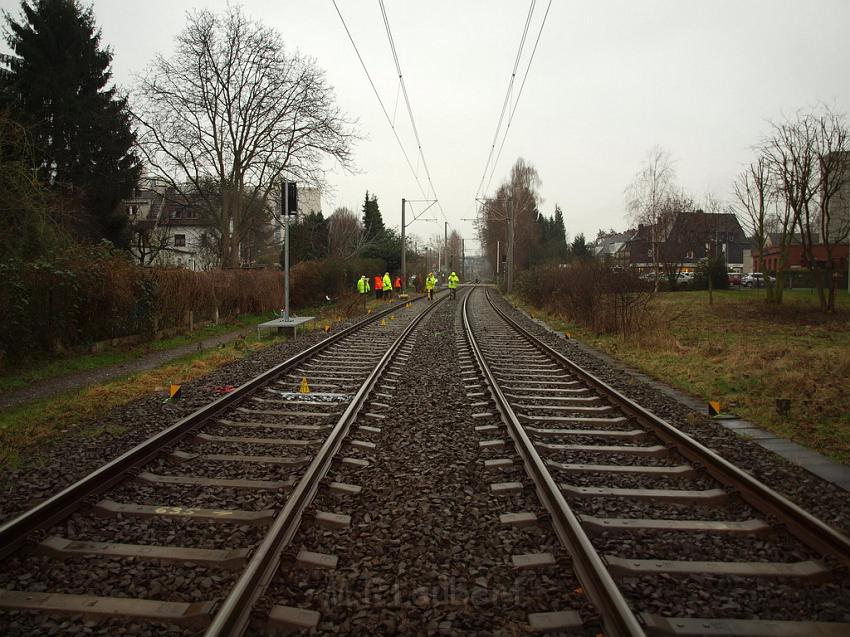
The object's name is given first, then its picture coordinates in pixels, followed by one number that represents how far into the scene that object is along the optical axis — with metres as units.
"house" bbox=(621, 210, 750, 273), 41.78
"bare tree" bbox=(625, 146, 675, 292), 41.03
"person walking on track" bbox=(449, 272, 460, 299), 31.81
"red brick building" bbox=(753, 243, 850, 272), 40.00
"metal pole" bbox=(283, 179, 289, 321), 14.46
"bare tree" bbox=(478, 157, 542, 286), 68.38
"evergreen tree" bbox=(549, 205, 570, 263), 98.21
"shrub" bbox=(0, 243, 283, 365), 10.41
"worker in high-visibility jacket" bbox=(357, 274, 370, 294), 28.29
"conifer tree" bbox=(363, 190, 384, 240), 62.06
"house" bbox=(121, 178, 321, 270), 30.25
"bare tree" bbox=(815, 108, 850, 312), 21.33
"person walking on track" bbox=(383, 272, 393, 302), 34.16
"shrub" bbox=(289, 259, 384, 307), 26.20
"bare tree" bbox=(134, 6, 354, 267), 28.64
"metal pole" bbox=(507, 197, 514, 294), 43.88
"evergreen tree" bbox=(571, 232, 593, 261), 67.25
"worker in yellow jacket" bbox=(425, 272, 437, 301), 33.03
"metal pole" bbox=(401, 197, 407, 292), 41.47
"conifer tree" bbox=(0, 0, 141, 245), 23.88
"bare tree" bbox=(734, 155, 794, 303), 24.67
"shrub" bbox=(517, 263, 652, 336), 15.77
